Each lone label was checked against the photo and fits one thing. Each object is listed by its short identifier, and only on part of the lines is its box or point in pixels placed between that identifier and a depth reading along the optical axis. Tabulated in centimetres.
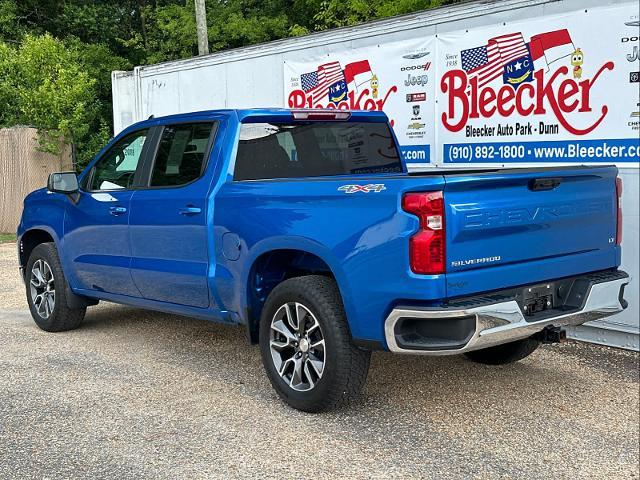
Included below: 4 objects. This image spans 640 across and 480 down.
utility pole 1794
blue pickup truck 400
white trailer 605
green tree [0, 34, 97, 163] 1515
